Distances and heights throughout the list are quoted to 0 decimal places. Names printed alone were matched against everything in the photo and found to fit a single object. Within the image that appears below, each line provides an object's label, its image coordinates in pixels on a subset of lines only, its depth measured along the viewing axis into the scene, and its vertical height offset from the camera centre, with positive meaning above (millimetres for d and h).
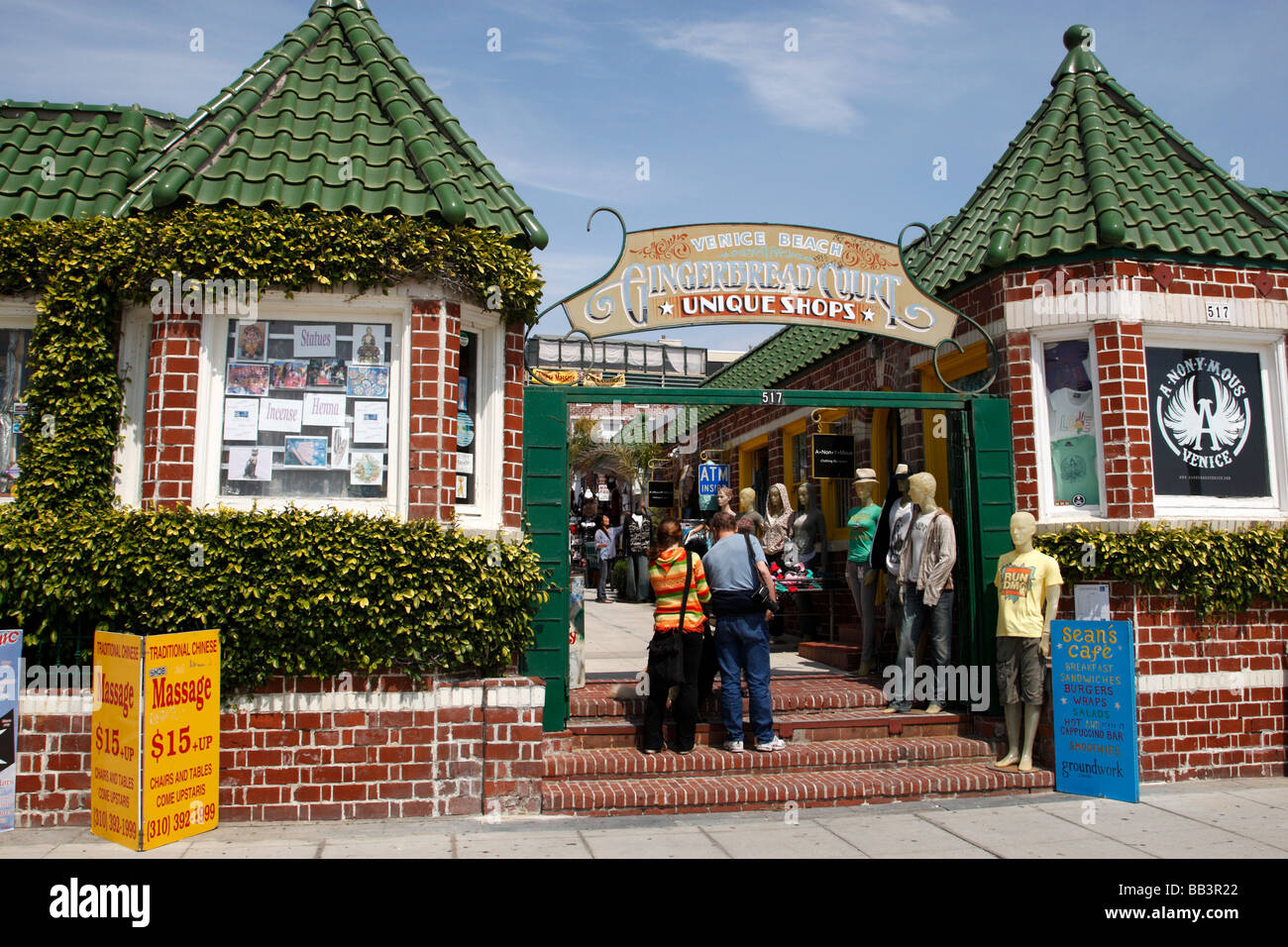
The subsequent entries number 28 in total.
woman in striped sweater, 7000 -382
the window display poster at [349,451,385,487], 6574 +675
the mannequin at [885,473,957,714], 7656 -149
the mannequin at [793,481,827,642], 10508 +378
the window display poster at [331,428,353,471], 6570 +833
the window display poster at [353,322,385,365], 6711 +1571
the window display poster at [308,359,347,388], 6648 +1360
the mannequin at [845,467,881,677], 8898 +67
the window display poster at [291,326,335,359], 6660 +1576
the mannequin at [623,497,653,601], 16922 +250
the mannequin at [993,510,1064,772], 7098 -471
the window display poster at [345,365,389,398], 6660 +1305
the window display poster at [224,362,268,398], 6570 +1302
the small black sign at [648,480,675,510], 18500 +1380
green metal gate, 6973 +601
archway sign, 7477 +2252
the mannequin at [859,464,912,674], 8266 +197
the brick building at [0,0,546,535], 6477 +1554
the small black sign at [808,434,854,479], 10562 +1209
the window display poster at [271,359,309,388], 6617 +1352
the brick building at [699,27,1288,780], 7387 +1563
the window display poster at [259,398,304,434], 6566 +1060
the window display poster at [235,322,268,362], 6613 +1568
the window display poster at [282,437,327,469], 6543 +798
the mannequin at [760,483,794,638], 10445 +457
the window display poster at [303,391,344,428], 6594 +1089
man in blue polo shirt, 7055 -509
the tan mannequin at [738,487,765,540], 10336 +680
